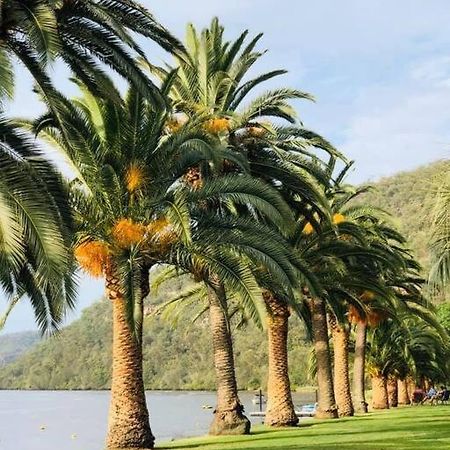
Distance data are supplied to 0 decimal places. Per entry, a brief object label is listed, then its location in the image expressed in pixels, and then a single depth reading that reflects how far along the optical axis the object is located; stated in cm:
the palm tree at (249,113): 2219
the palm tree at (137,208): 1738
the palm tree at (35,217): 1087
